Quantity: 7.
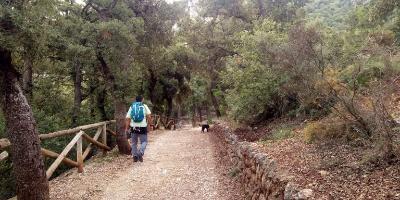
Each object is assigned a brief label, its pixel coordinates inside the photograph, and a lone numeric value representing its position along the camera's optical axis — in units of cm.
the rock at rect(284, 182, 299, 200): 447
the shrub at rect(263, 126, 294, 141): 855
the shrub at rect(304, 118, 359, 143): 615
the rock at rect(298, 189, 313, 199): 427
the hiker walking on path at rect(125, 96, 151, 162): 1027
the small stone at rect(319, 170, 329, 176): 497
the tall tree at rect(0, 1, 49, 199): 567
